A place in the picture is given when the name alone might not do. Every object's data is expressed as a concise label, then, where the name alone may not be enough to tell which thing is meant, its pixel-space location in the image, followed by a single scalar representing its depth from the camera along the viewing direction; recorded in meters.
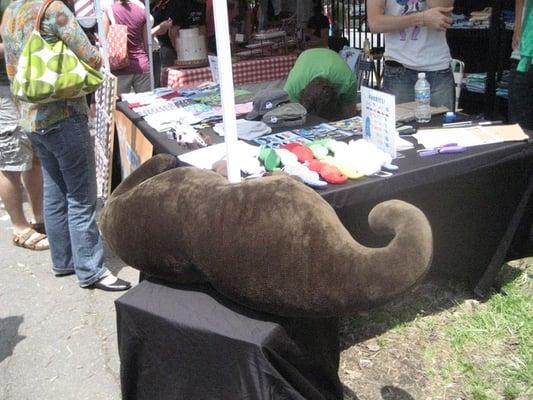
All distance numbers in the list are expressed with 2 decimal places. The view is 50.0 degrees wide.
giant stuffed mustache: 1.45
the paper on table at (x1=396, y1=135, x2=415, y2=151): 2.41
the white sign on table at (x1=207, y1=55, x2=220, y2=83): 3.96
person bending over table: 2.93
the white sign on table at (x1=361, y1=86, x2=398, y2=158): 2.18
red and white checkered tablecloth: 4.92
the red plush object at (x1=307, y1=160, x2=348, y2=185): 2.08
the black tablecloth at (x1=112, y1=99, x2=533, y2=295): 2.14
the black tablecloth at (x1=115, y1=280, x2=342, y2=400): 1.53
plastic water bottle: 2.78
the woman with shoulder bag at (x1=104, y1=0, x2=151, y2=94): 4.86
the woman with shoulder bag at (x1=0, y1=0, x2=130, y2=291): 2.63
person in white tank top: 2.81
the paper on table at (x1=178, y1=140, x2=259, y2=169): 2.34
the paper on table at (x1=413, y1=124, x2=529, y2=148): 2.40
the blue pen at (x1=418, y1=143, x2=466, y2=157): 2.32
